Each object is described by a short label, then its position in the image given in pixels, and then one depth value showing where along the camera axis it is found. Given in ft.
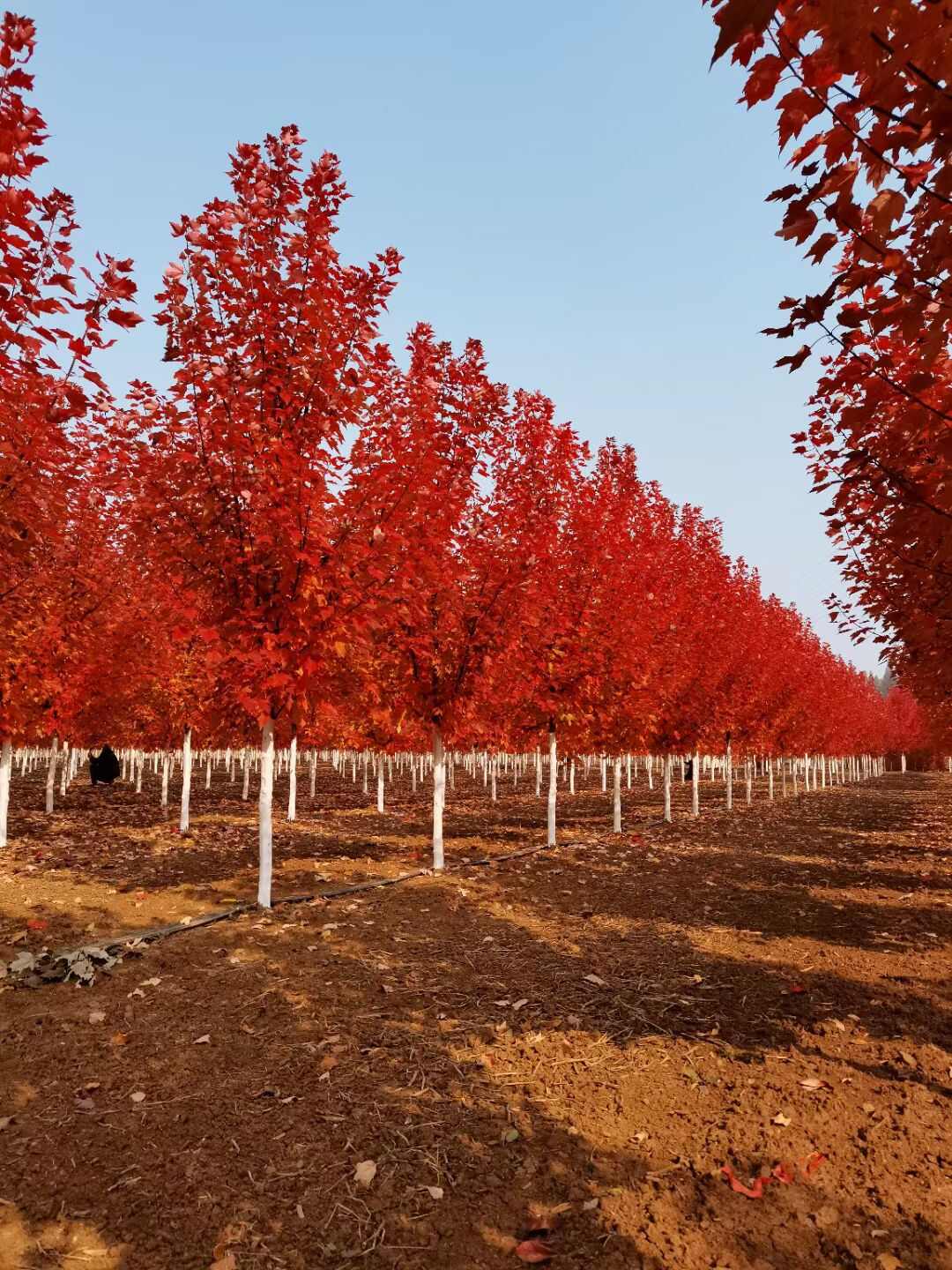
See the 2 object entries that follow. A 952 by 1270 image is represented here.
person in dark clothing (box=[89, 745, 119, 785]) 122.72
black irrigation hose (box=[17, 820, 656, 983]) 21.37
